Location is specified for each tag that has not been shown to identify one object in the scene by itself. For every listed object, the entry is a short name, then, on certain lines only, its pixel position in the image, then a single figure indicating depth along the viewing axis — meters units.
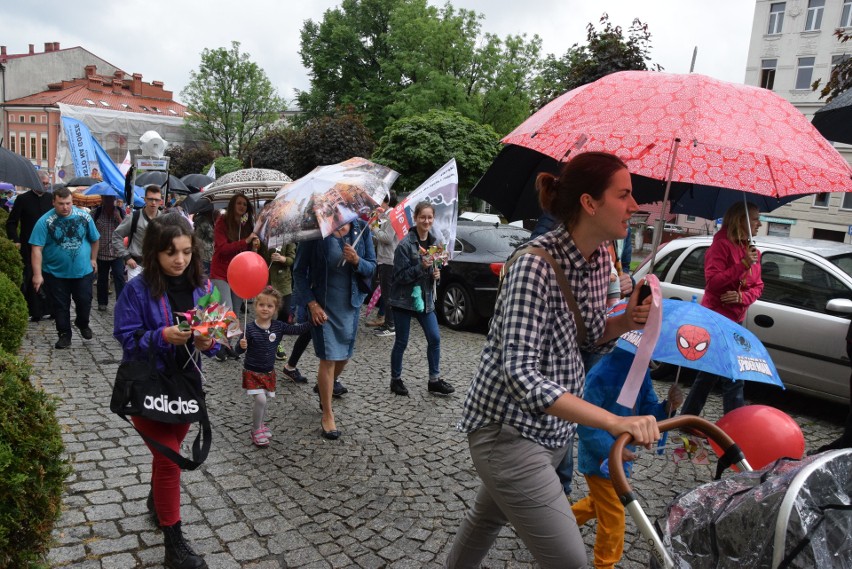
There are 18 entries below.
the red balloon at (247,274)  4.18
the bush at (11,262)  7.49
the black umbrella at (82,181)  13.17
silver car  5.55
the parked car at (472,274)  8.98
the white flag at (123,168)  14.79
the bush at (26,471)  2.39
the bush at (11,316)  5.65
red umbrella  2.57
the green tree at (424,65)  31.42
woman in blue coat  4.80
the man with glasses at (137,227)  7.85
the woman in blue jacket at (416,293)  5.79
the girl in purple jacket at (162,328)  2.95
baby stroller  1.44
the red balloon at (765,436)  2.58
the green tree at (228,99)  48.85
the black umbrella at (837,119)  4.45
